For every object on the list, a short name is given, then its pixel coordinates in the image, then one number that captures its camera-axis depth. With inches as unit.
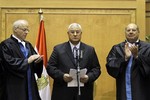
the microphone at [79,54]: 199.2
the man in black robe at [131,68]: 211.6
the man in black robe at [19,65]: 199.9
